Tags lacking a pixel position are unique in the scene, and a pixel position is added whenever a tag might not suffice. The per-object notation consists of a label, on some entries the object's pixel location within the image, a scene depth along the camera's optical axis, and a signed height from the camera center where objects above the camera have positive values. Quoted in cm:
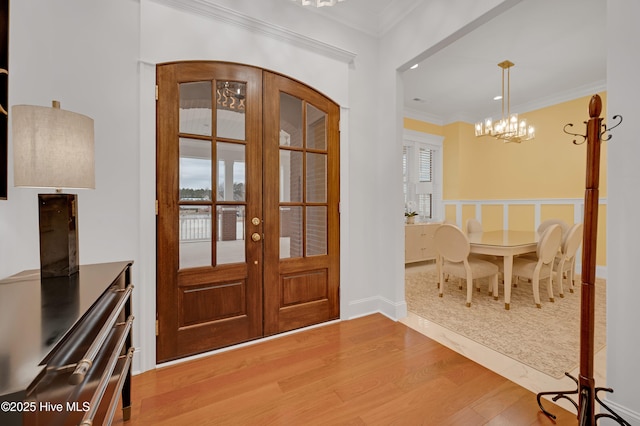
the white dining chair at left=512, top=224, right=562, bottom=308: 306 -66
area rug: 218 -114
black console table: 53 -35
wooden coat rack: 133 -33
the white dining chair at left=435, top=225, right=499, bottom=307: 316 -66
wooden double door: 207 +0
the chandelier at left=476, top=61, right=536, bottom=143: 402 +119
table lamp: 111 +16
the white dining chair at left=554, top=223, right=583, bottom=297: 336 -57
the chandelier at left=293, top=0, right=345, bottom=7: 173 +129
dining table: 305 -45
